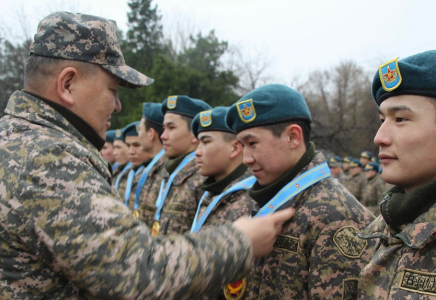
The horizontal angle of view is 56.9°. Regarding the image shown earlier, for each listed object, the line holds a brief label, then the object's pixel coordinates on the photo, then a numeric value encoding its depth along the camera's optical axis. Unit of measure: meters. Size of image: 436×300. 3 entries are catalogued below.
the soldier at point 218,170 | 4.09
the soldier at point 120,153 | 9.80
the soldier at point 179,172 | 5.29
